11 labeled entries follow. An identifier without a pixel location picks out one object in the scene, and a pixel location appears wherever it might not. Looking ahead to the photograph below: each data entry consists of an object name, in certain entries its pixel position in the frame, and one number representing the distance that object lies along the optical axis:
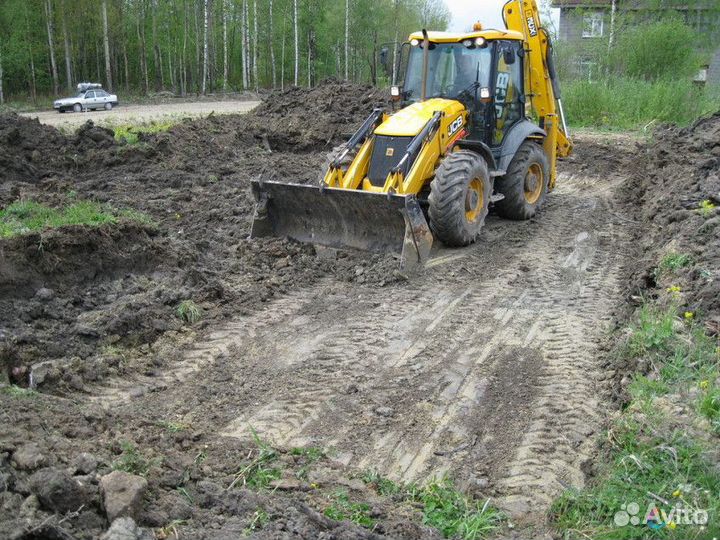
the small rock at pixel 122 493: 3.42
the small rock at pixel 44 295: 7.11
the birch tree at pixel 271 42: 46.21
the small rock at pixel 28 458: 3.74
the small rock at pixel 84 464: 3.78
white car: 31.50
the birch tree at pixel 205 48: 38.62
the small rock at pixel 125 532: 3.16
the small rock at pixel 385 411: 5.30
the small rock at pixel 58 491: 3.40
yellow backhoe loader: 8.49
